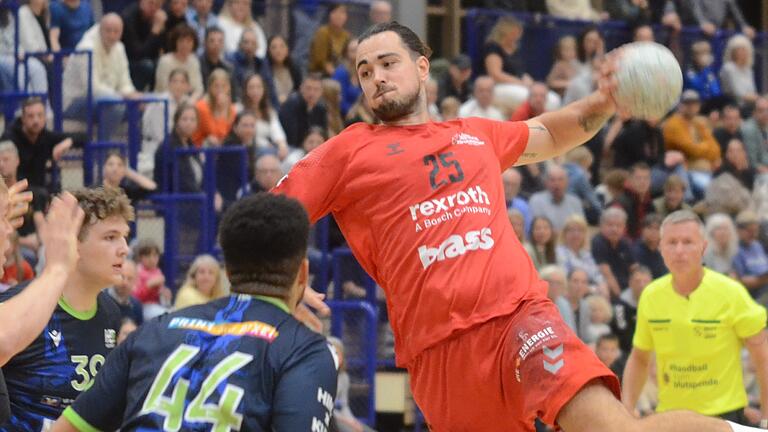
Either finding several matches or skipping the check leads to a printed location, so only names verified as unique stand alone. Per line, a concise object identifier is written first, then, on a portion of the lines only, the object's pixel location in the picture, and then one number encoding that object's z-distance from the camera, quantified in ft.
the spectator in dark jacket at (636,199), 52.31
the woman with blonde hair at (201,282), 38.52
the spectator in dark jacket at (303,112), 48.21
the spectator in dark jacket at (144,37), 47.09
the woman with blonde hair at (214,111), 45.39
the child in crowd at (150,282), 39.42
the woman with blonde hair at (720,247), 49.11
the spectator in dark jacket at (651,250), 49.19
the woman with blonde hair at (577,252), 46.88
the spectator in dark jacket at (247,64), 48.91
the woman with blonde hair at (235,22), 50.37
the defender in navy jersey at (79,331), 19.75
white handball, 21.17
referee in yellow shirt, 30.40
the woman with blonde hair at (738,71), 65.82
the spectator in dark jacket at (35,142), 40.50
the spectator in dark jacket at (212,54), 47.39
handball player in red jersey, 18.84
